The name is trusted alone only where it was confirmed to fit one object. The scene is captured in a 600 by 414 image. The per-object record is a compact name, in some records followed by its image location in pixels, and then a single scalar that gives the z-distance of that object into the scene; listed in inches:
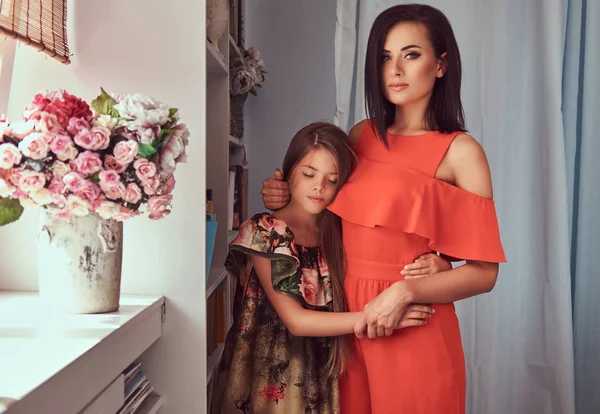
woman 55.1
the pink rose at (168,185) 45.0
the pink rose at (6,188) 40.0
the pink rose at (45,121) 39.8
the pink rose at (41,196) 40.6
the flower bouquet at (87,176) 40.2
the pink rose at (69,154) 40.4
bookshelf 71.9
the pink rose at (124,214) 43.1
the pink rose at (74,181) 40.4
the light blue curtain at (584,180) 93.0
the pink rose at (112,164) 41.8
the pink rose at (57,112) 40.4
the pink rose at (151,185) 42.8
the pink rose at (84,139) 40.5
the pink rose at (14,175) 40.1
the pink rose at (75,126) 40.6
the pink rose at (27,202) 41.2
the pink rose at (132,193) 42.2
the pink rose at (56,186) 41.0
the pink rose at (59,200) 41.1
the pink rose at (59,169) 40.7
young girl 56.2
